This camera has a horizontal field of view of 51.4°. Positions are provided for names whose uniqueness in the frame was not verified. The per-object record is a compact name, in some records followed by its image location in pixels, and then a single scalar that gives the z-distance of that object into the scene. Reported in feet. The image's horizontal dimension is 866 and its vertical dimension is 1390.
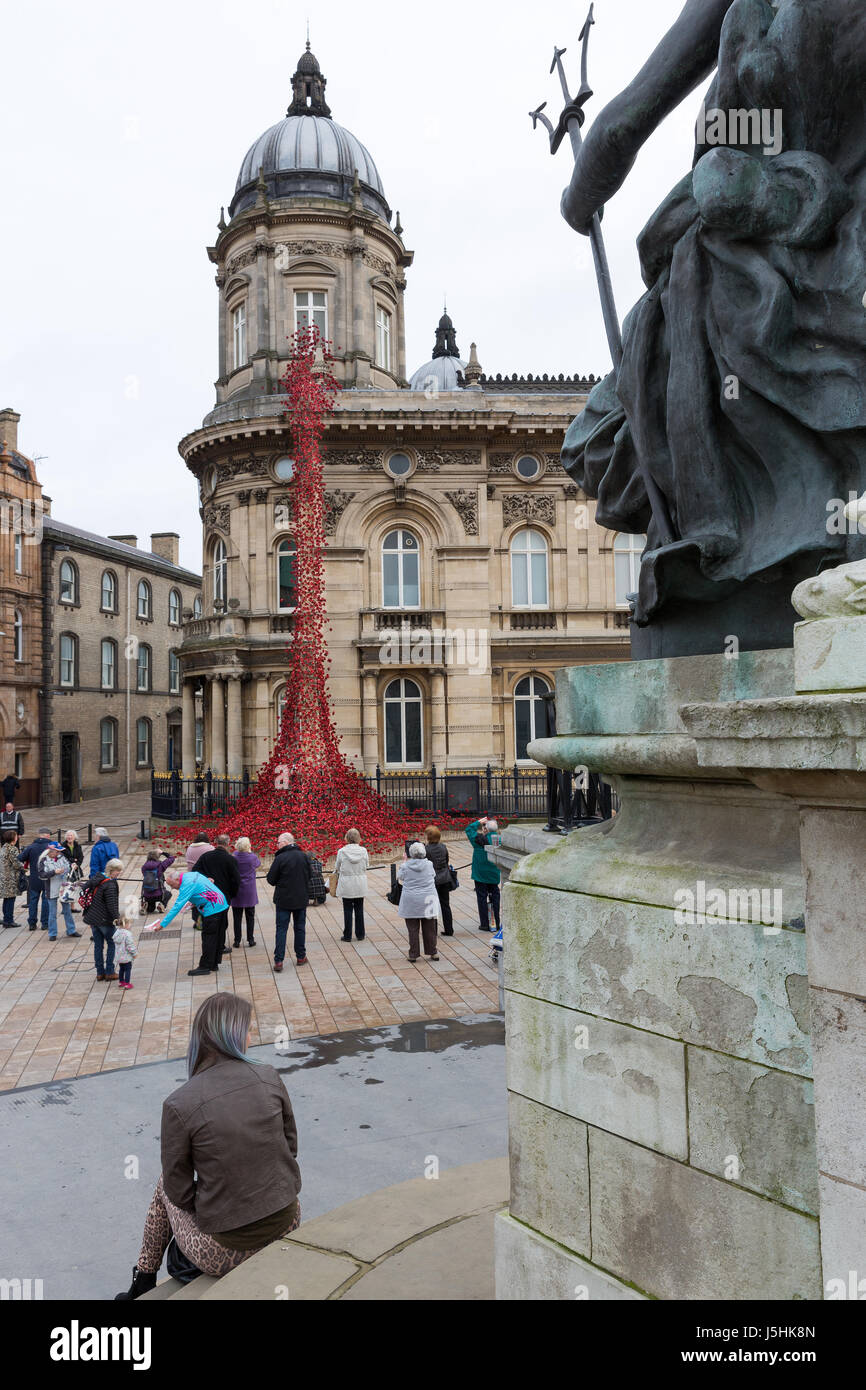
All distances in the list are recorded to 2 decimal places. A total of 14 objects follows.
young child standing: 33.58
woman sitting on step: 12.32
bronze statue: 8.46
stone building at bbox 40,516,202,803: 134.51
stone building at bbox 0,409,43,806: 125.49
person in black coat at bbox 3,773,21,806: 118.62
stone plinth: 7.41
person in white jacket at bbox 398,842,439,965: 36.45
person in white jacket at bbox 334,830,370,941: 40.88
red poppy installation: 68.74
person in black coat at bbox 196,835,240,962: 39.11
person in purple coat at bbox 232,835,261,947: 40.09
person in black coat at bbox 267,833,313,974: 36.35
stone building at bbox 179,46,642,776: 92.07
